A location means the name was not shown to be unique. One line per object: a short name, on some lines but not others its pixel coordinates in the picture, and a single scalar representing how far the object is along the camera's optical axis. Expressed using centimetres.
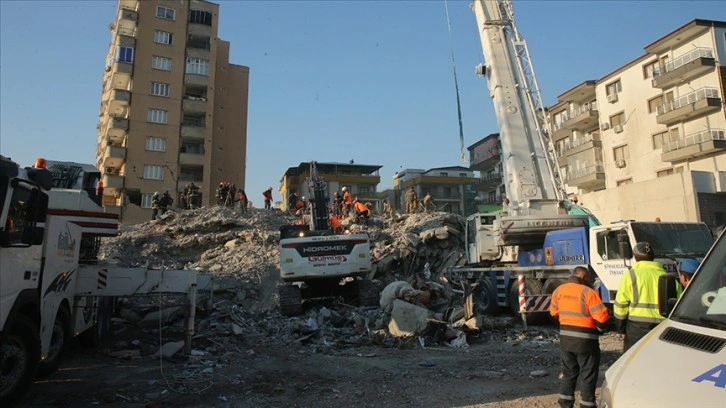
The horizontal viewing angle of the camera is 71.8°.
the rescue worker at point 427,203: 2692
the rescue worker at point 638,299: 504
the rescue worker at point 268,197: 3017
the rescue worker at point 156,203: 2681
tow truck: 546
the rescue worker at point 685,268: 888
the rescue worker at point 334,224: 1741
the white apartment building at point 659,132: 2889
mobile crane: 1038
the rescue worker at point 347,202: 2555
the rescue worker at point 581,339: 488
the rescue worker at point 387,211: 2639
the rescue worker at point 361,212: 2273
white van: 239
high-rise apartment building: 4209
